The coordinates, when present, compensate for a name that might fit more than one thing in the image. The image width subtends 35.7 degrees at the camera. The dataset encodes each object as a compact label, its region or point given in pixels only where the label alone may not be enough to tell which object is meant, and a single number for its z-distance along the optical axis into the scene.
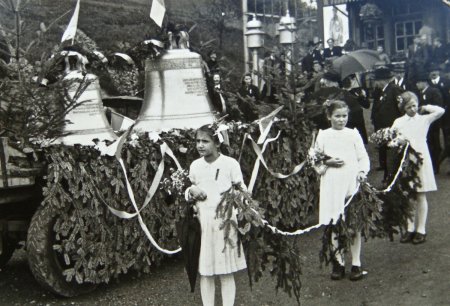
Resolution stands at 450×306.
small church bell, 7.00
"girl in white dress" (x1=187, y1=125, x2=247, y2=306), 5.05
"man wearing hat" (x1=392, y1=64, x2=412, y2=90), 12.85
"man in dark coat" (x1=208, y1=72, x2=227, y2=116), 8.70
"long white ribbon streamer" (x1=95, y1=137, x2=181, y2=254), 6.42
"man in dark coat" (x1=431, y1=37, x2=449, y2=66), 16.36
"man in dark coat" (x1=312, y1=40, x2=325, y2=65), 18.93
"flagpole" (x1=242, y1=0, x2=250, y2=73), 24.53
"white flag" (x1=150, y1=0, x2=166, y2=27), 7.36
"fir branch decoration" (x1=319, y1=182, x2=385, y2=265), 6.42
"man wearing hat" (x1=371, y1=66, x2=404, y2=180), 12.40
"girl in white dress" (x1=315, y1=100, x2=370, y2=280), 6.48
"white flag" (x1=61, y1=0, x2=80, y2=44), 6.97
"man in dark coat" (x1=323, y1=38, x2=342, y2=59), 22.05
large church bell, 7.77
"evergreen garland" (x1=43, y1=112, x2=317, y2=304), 5.41
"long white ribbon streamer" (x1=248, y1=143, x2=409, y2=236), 5.48
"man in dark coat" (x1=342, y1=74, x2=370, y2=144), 11.94
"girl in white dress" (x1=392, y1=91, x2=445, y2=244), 7.66
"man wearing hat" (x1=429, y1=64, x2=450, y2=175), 12.87
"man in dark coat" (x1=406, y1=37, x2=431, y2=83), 13.51
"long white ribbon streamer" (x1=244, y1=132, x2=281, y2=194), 7.79
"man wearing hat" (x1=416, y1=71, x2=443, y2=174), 12.30
